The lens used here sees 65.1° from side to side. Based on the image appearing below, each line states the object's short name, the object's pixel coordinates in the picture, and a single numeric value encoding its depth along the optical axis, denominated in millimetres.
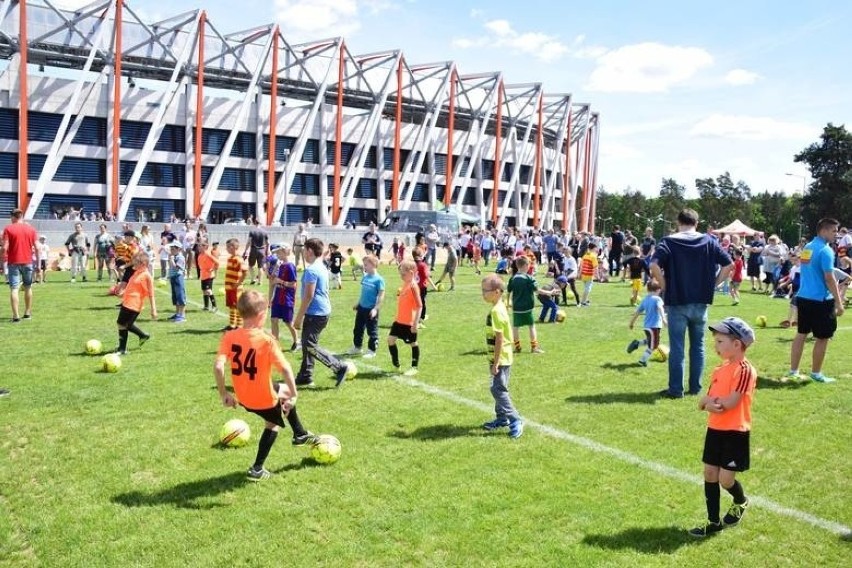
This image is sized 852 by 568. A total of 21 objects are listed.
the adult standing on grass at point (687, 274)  8312
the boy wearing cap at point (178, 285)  14667
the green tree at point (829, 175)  66188
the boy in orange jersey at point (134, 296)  10859
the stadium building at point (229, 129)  42325
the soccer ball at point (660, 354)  11195
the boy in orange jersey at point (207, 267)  15164
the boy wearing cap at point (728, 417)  4727
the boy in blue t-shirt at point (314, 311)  8703
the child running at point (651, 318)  10719
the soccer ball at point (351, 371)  9267
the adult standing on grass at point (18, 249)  12977
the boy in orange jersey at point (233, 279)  12859
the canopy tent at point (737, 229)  46994
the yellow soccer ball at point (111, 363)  9812
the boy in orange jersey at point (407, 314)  9828
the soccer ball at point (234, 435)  6625
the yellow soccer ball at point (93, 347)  10977
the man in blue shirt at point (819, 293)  8961
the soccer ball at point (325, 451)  6195
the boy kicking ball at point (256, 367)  5543
